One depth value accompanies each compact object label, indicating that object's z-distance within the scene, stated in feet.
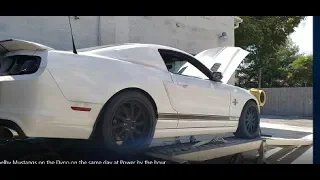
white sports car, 9.11
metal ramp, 10.79
